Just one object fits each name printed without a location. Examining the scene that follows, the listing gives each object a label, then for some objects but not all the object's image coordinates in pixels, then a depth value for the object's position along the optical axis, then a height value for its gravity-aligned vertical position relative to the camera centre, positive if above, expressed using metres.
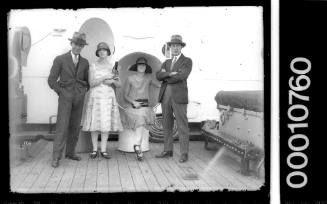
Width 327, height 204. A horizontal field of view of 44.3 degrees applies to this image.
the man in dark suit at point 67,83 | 4.72 +0.19
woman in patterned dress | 5.08 -0.04
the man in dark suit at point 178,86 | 5.03 +0.15
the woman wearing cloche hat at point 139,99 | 5.37 -0.01
